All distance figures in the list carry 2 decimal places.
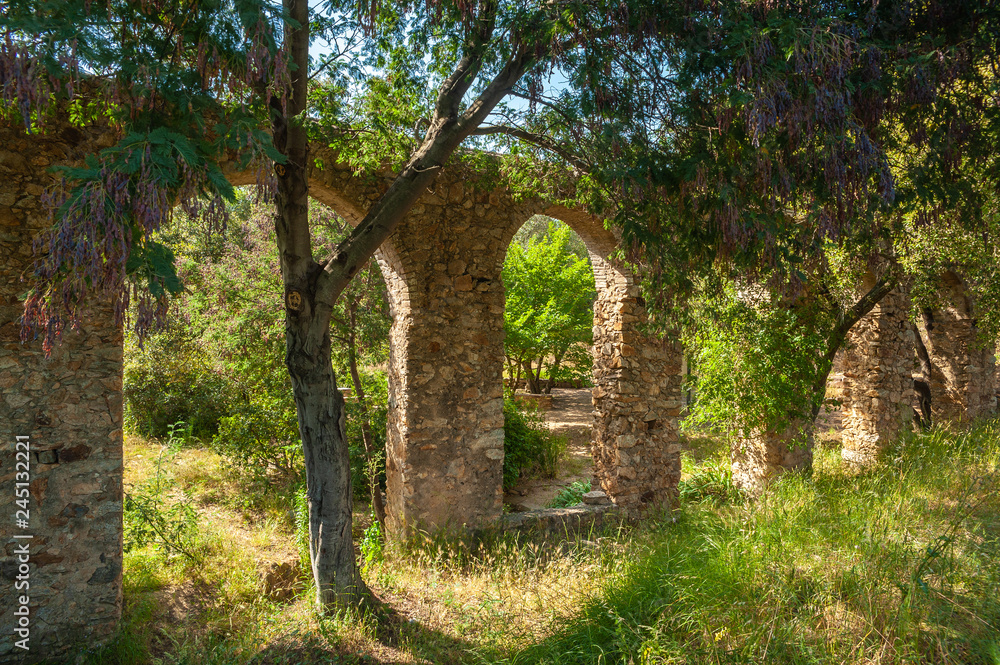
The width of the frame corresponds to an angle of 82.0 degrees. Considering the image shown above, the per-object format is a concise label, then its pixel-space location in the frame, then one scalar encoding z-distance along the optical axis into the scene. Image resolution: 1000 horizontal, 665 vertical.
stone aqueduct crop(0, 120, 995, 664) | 3.62
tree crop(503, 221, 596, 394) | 12.55
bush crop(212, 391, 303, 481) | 6.91
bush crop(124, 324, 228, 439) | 8.99
